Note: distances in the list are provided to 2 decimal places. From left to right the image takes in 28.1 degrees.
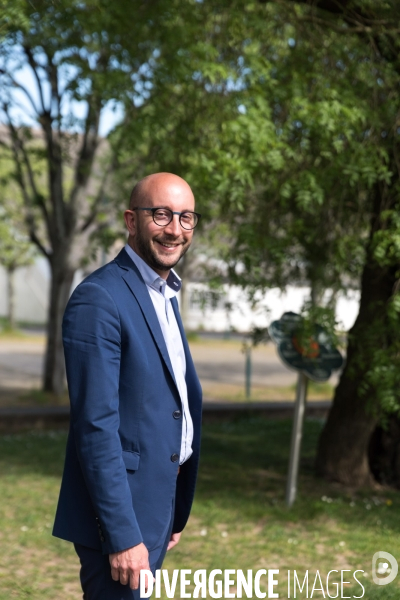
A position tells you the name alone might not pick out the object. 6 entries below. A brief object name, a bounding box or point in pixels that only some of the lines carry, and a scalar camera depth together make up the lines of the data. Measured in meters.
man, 2.68
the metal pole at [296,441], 7.47
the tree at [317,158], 6.73
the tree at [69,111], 9.48
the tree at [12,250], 33.62
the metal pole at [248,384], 16.77
